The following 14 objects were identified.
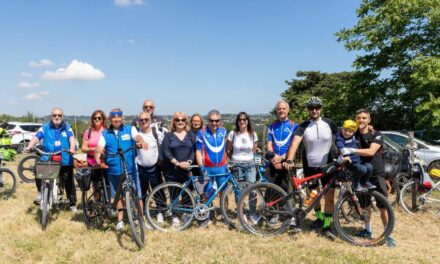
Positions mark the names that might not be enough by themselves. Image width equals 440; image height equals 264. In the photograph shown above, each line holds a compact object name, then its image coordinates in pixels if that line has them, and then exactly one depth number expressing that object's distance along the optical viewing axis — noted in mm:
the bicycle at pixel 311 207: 4301
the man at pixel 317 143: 4551
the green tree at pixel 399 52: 14242
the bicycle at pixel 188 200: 4871
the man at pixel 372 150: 4273
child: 4219
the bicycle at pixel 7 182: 6530
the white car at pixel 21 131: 16625
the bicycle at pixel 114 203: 4156
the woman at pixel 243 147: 5035
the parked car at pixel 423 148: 9570
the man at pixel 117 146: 4613
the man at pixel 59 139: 5555
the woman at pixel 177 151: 4883
